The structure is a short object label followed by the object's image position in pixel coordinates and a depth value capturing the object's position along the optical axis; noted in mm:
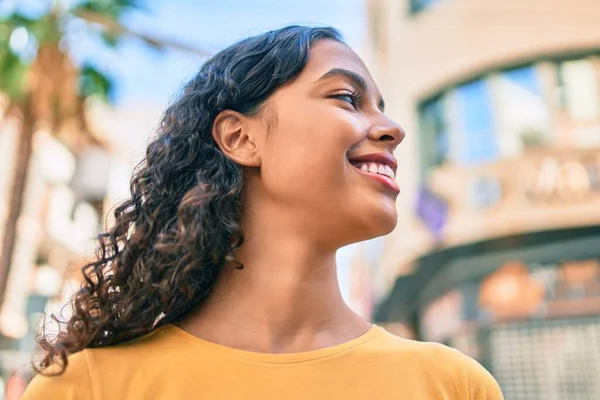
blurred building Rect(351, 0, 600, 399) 14414
